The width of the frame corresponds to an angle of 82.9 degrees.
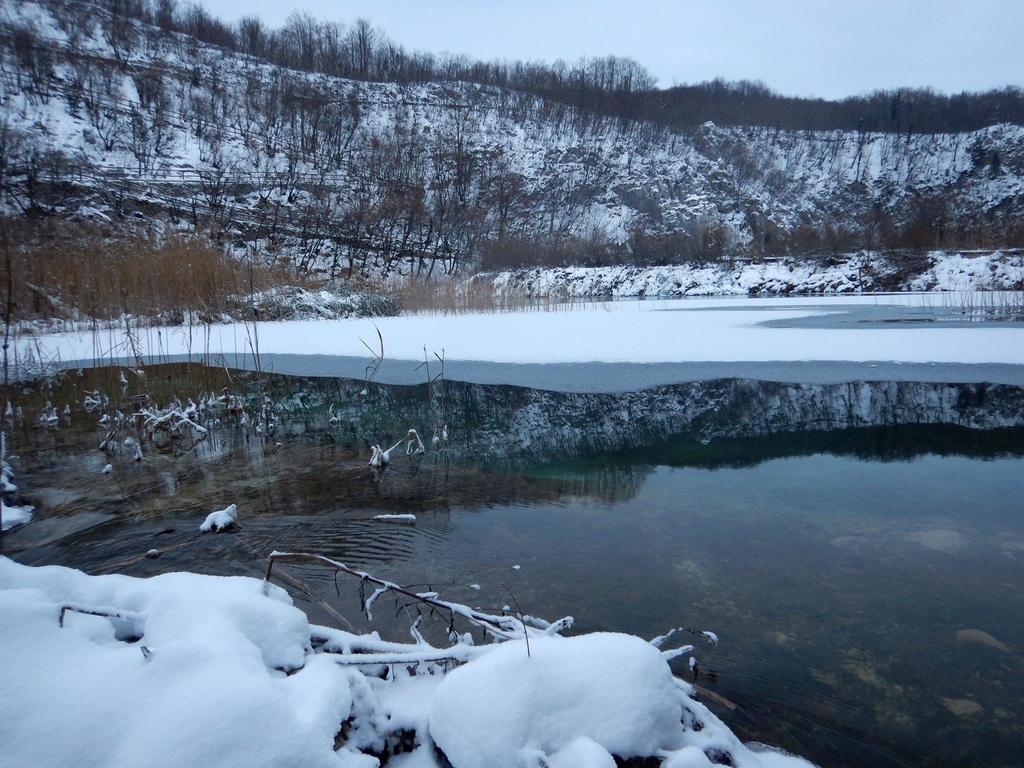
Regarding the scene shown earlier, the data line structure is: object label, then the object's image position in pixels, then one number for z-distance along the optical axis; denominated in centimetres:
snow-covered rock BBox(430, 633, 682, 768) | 97
